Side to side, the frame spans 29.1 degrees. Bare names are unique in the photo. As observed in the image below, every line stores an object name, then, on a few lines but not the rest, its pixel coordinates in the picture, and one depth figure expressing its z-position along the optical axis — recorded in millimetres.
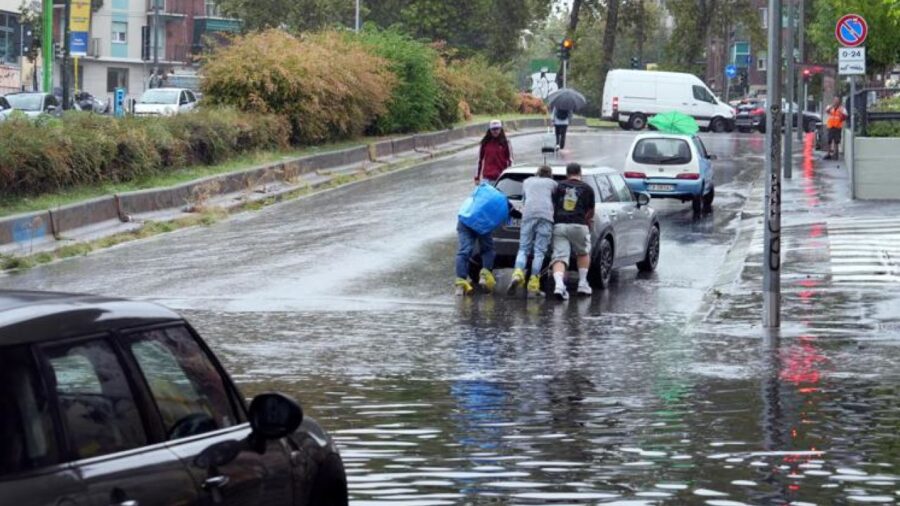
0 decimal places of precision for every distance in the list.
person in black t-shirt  20844
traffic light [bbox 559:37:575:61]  66938
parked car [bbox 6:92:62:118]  49375
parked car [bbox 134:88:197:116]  54925
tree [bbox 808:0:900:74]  46469
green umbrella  37750
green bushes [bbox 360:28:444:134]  43281
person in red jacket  28500
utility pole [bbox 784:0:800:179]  38038
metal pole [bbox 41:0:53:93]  54062
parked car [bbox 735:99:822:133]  73062
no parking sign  32188
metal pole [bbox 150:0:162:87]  93062
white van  65562
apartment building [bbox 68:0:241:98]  100812
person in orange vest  44062
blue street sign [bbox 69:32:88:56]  49562
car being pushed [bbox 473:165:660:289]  21859
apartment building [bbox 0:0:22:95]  86312
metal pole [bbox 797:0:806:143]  44462
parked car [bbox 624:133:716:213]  31500
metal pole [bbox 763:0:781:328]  17266
